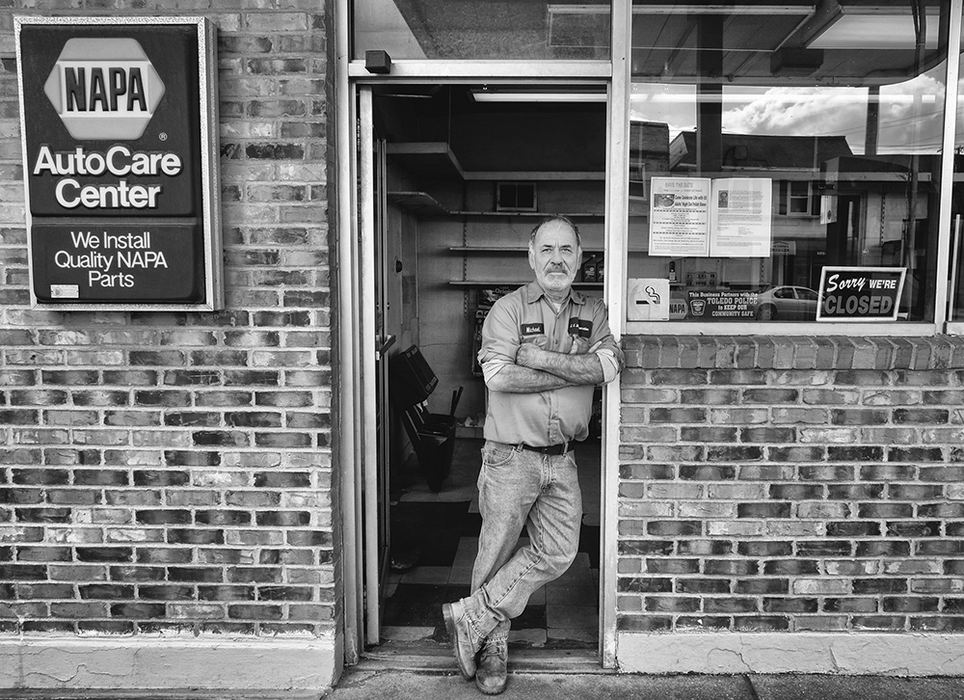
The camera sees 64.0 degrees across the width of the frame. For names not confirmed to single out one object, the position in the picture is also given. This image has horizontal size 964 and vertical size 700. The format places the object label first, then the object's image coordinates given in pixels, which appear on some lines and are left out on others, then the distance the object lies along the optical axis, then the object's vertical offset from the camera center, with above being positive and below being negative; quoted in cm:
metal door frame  311 +24
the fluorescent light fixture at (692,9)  315 +127
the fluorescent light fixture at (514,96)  513 +149
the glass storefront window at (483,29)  314 +114
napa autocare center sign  285 +55
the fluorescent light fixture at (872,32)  324 +118
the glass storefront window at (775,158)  322 +64
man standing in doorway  300 -51
